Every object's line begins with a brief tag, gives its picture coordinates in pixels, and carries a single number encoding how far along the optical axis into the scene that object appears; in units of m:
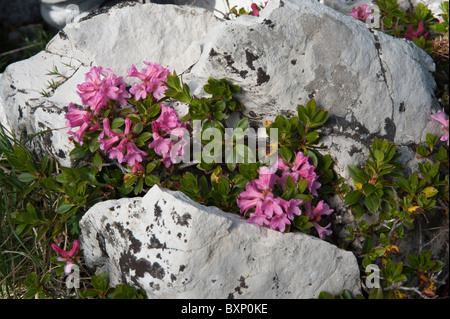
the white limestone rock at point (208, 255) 2.42
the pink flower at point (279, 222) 2.49
